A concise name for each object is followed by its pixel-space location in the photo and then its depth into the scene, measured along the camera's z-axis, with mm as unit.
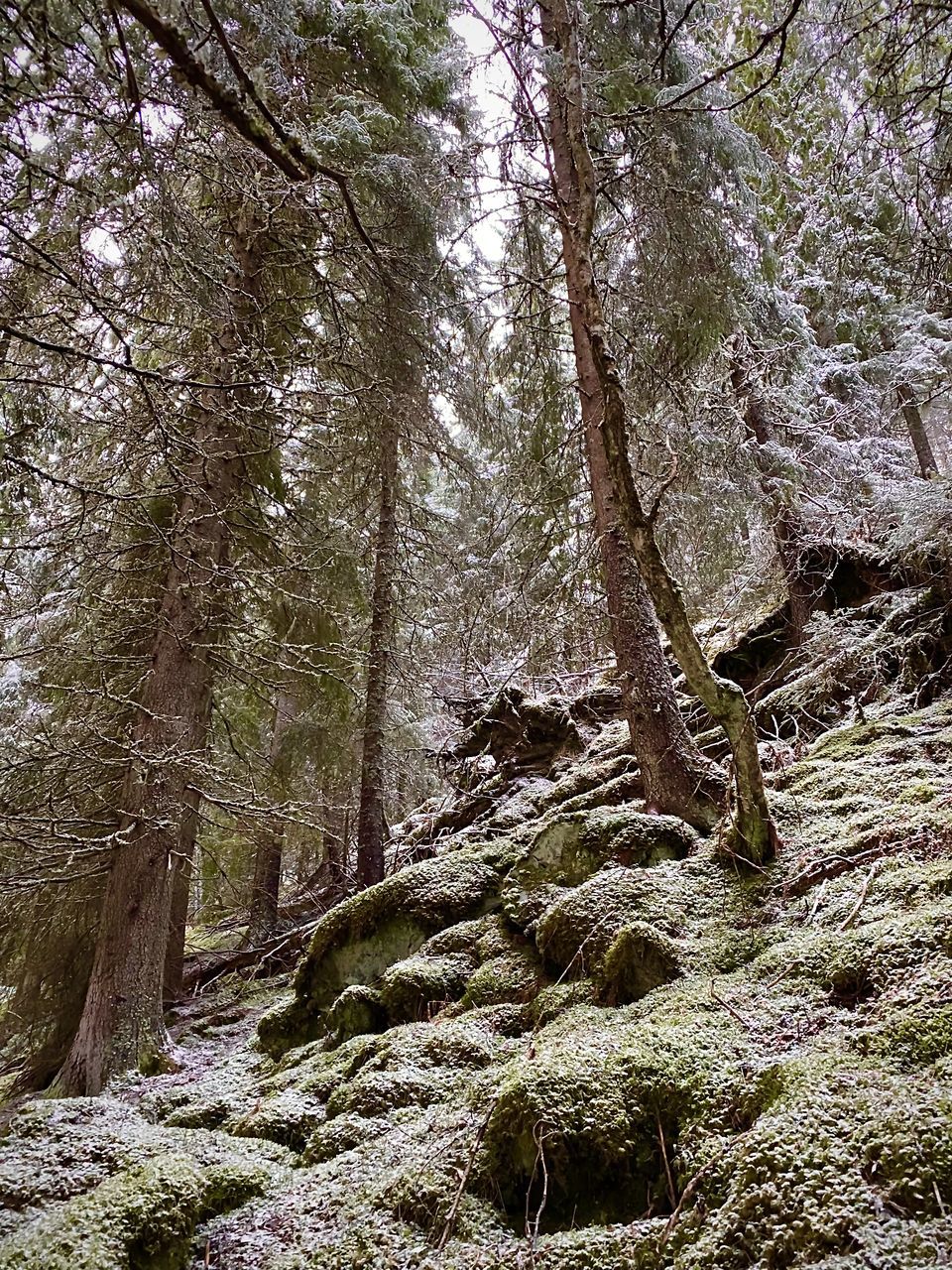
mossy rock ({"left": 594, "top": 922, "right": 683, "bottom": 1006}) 3500
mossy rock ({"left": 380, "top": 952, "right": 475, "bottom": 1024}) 4559
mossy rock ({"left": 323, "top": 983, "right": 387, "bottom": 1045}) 4668
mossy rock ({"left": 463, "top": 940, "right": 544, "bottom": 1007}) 4234
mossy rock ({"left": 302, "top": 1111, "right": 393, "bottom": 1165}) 3238
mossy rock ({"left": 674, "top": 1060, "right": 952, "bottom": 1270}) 1797
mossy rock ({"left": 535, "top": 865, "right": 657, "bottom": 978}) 3924
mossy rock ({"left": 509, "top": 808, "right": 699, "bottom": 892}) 4551
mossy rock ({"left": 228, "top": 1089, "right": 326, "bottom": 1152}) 3555
